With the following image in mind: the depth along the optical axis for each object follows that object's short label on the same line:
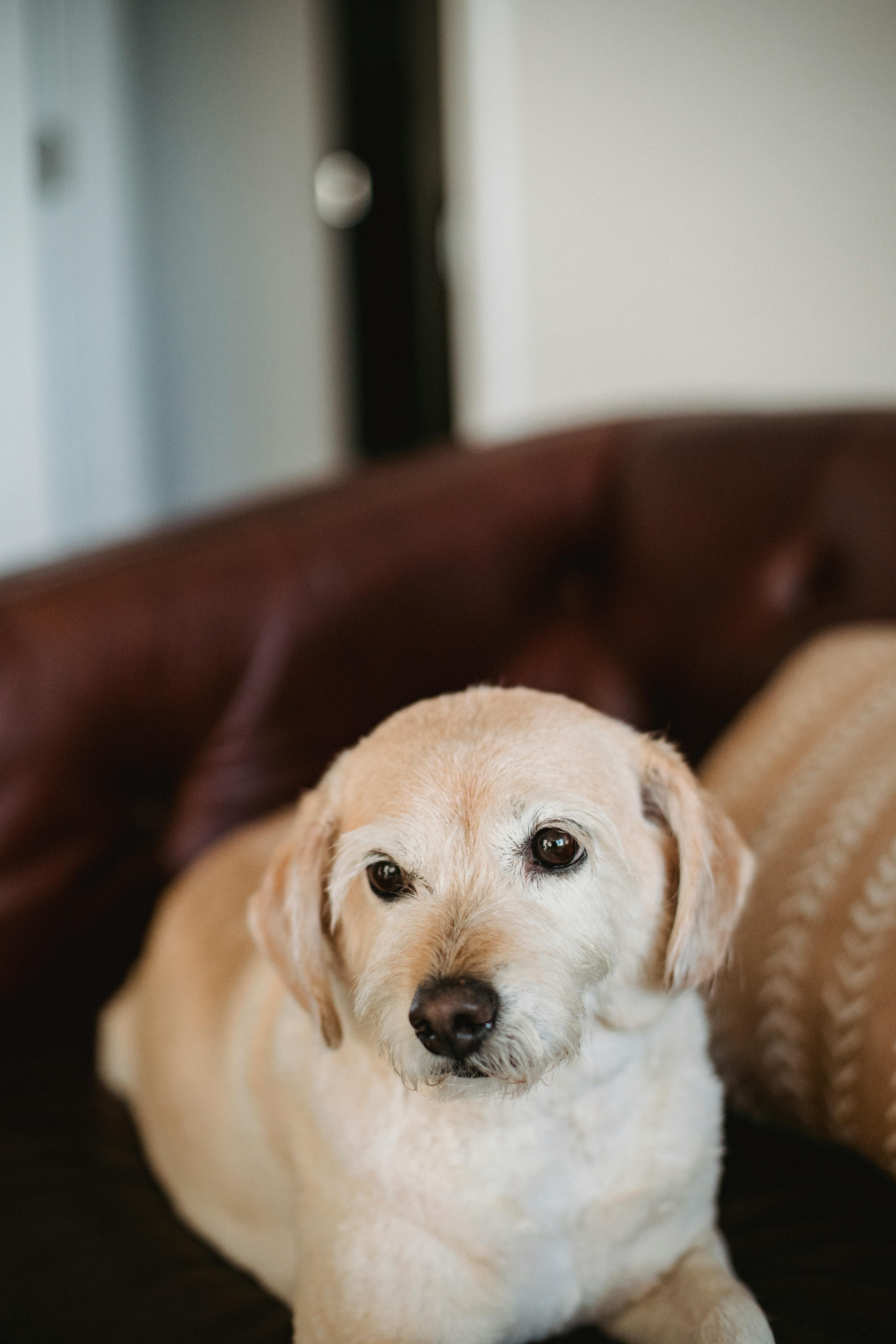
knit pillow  1.02
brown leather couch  1.51
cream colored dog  0.89
